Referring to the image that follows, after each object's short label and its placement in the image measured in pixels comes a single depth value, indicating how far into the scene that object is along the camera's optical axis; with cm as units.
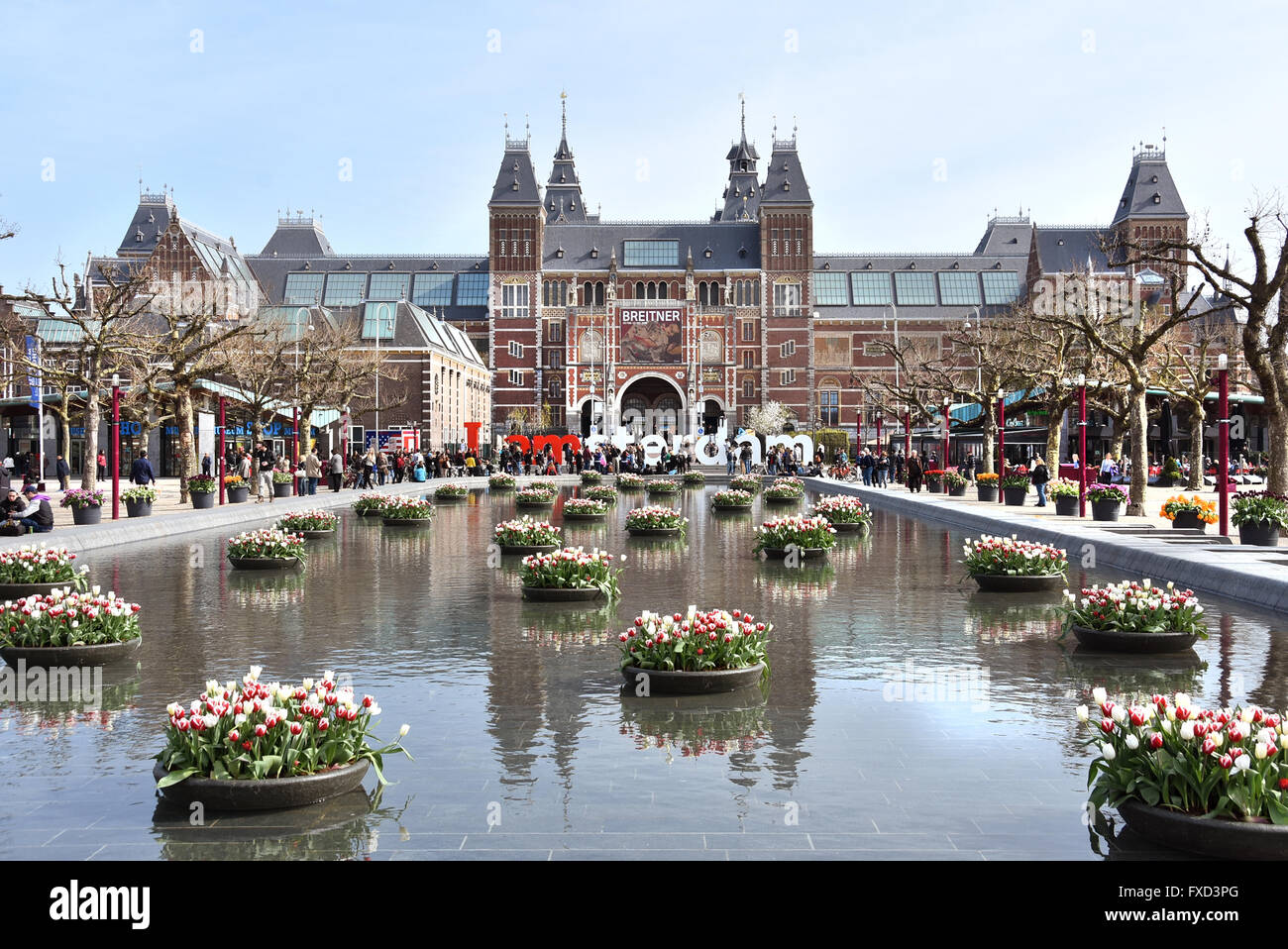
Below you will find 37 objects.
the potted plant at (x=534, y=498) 2861
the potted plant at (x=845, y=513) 2230
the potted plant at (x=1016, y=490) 2873
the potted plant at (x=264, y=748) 538
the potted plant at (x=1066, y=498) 2534
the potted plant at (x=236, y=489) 3066
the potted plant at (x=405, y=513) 2459
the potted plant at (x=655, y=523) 2064
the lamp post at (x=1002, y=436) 3084
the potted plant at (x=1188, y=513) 2019
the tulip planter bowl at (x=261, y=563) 1553
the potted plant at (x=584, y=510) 2456
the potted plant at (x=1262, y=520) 1734
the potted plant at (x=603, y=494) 2738
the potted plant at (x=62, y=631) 879
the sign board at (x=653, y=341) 9150
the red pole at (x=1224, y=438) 1842
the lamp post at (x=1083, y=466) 2389
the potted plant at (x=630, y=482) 3778
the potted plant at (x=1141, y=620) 922
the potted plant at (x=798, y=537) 1673
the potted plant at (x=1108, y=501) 2291
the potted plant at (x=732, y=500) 2806
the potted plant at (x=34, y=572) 1254
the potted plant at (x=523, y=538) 1706
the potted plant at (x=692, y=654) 784
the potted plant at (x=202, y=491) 2741
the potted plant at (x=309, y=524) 2059
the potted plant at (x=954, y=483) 3478
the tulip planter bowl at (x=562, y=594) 1221
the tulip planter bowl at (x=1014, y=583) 1310
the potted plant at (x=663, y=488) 3797
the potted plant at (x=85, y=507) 2220
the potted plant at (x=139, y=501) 2444
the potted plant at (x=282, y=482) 3434
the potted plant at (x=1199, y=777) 468
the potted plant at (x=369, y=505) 2695
